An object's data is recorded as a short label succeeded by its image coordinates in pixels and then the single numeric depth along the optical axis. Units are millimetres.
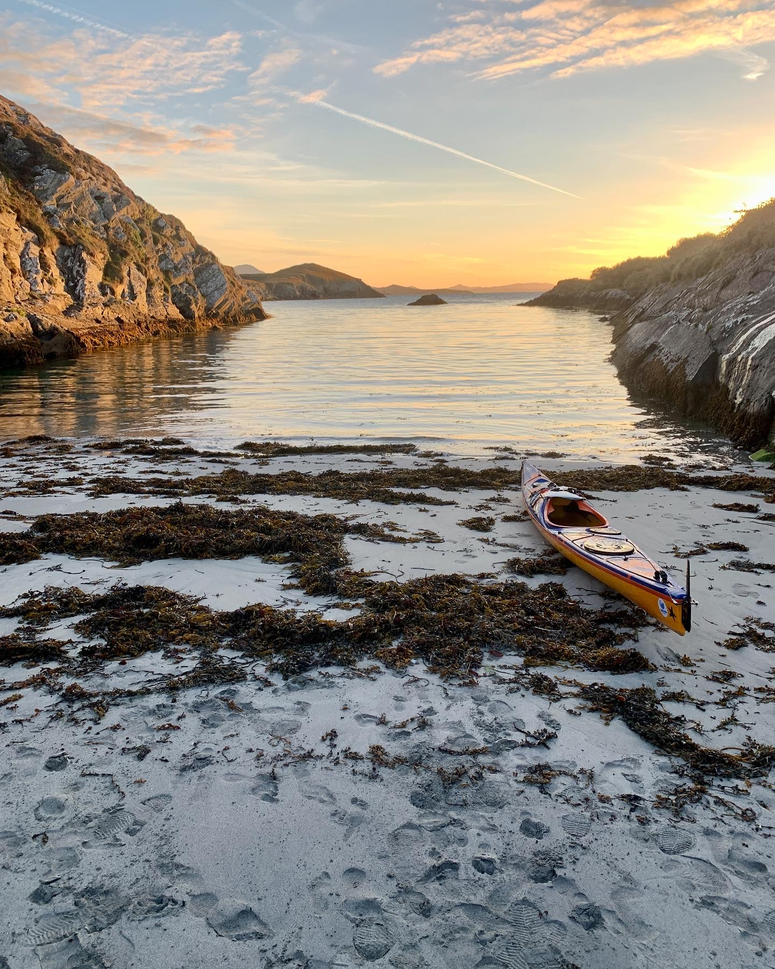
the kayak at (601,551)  6145
